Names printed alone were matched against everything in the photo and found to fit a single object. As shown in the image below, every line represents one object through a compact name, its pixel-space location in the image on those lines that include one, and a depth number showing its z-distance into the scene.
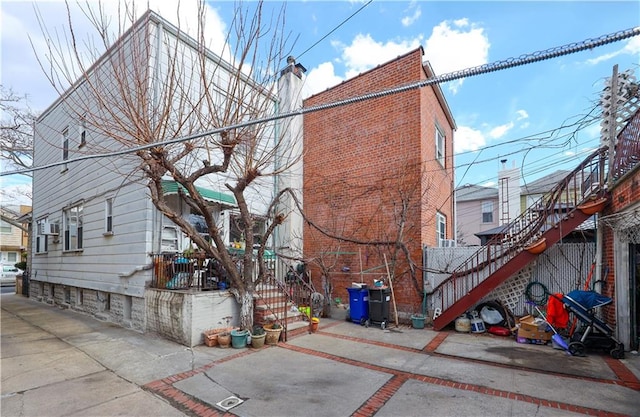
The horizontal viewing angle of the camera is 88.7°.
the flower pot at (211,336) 6.27
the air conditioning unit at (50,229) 11.62
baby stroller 5.64
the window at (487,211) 22.31
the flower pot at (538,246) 6.90
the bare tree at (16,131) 14.18
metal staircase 6.80
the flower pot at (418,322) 8.00
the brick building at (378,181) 9.05
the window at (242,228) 9.48
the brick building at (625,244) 5.48
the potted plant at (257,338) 6.23
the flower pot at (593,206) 6.48
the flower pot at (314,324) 7.48
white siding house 6.85
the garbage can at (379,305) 8.13
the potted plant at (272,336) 6.49
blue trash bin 8.38
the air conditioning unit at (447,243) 10.07
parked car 25.13
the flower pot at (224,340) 6.23
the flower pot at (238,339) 6.22
